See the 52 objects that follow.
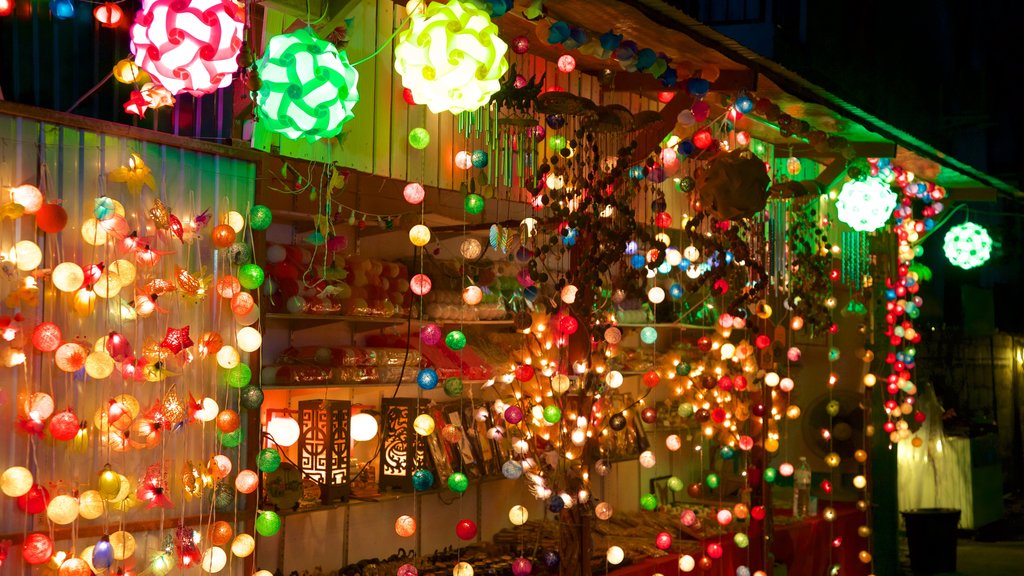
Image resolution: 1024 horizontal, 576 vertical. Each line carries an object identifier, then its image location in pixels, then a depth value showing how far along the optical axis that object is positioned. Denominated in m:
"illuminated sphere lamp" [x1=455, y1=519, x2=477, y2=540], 3.99
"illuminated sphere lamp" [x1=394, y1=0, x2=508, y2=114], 3.00
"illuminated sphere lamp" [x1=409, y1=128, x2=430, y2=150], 3.91
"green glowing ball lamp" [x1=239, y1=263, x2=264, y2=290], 3.60
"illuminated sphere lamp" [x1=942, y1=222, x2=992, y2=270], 8.66
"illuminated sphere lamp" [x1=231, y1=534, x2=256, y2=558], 3.49
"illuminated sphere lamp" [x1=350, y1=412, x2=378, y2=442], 4.91
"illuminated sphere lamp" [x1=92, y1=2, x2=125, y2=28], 3.11
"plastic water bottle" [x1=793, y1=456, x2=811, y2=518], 7.40
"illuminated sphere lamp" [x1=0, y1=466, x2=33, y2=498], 2.93
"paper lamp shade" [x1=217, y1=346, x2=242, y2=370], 3.50
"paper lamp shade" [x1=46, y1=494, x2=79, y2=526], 2.96
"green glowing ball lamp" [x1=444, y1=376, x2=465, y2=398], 3.94
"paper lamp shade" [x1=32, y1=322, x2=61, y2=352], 3.03
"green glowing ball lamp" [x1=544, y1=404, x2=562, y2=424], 4.36
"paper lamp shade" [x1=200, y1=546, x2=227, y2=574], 3.44
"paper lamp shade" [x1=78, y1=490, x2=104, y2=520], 3.10
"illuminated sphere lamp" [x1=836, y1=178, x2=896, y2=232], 6.00
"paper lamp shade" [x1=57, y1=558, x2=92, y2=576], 3.00
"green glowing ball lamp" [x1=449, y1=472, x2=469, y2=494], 4.07
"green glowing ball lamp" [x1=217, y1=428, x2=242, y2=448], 3.56
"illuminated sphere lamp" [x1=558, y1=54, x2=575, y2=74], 4.30
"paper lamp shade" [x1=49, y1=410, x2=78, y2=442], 2.94
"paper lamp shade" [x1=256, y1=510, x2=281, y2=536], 3.51
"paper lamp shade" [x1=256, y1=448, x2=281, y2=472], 3.54
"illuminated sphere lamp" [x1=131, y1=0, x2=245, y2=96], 2.63
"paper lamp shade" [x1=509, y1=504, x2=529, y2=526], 4.30
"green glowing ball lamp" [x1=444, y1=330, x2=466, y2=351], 3.97
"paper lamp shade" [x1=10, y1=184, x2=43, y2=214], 3.01
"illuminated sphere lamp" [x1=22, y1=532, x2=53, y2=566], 2.93
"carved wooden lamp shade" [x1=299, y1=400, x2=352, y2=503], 4.50
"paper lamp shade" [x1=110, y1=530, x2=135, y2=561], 3.14
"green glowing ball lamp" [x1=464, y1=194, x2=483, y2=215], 4.01
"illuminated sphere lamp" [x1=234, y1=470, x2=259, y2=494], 3.50
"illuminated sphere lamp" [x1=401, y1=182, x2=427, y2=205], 3.83
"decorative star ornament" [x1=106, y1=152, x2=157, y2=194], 3.31
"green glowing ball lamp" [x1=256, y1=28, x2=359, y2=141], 2.91
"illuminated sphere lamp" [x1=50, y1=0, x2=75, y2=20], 3.09
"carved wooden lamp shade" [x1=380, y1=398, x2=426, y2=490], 4.80
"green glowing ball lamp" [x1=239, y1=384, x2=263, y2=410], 3.60
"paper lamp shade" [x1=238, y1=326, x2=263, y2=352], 3.56
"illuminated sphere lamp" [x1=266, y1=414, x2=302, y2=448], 4.34
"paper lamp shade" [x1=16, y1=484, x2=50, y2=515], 3.09
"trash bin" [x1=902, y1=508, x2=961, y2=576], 8.79
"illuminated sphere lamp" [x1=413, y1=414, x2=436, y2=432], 3.84
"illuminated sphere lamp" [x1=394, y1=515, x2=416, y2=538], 3.80
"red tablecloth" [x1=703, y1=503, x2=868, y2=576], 6.32
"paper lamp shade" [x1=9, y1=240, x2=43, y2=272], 3.00
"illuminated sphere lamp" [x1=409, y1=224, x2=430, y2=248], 3.81
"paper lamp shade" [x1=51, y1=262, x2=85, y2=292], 3.02
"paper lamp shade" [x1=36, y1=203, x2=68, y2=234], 2.99
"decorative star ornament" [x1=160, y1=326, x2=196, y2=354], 3.35
